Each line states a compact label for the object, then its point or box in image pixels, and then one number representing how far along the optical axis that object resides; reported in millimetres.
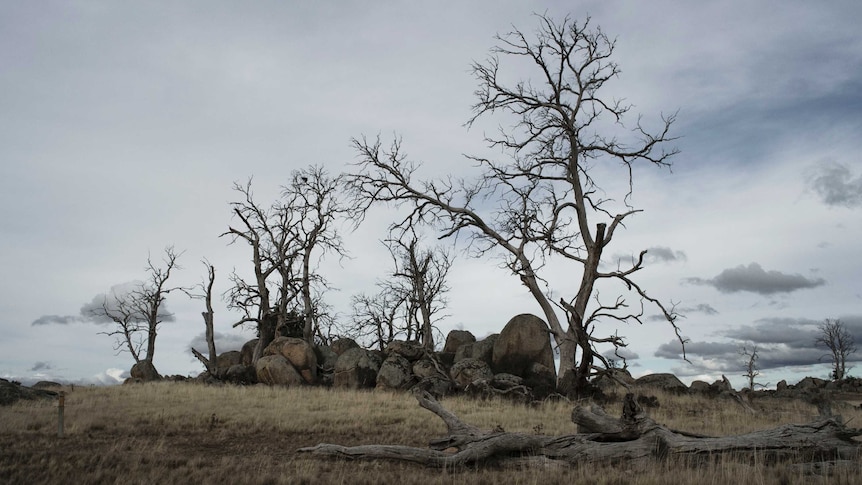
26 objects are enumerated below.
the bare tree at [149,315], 40594
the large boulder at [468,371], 25172
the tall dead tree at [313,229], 36344
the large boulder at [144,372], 35406
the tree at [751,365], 38219
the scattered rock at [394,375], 26375
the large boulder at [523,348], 26625
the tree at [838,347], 48688
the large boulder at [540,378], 24445
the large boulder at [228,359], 35062
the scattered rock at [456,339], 31984
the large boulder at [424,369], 26447
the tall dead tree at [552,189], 24406
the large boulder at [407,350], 29078
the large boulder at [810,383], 36953
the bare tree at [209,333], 32991
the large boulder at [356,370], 27156
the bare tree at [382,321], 40469
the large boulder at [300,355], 29391
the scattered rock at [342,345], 33538
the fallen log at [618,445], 9922
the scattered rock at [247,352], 35812
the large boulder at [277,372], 28391
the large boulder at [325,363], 29145
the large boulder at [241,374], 30492
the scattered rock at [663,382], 28375
